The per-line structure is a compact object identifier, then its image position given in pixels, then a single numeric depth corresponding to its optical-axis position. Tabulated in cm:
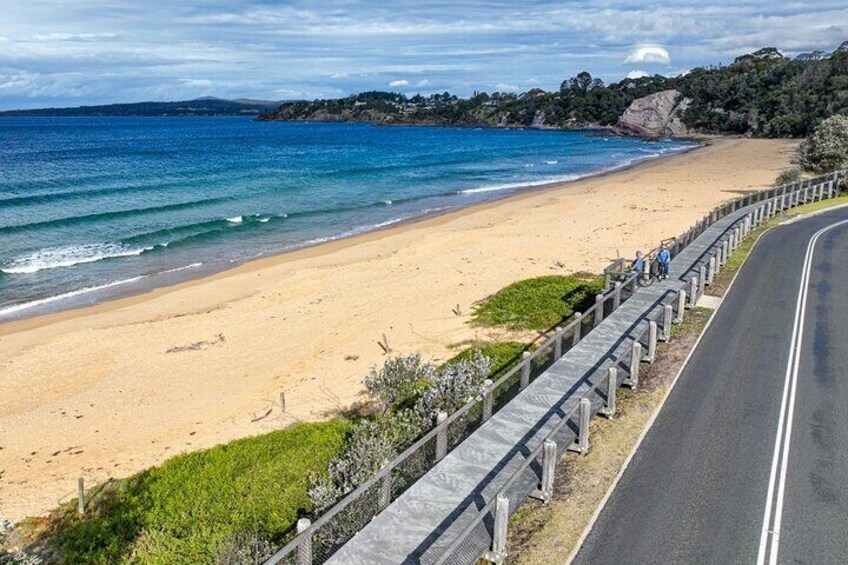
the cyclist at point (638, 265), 2088
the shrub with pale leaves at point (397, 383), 1598
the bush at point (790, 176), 4697
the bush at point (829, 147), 4844
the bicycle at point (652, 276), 2100
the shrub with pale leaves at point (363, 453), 1106
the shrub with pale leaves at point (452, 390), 1386
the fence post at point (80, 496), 1241
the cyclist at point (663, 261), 2127
